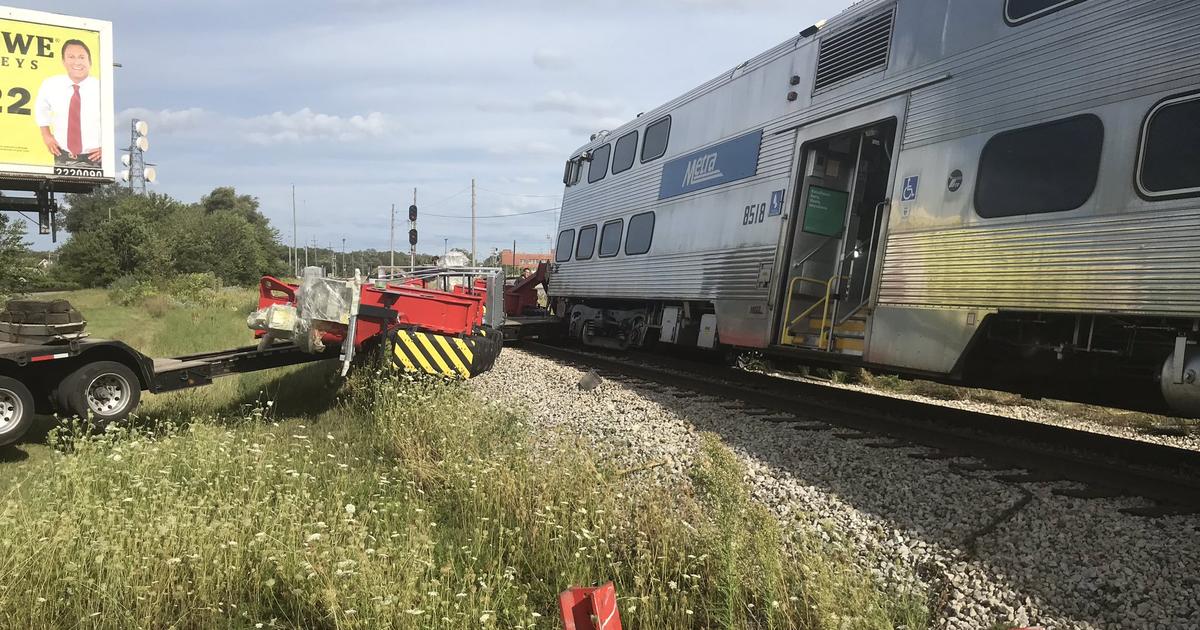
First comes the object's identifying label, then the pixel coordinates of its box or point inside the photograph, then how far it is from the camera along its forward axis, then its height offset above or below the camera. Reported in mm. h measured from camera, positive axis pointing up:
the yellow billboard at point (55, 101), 19391 +2940
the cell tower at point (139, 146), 31953 +3283
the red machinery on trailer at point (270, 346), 6586 -1299
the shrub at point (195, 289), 30188 -3506
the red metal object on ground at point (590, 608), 2443 -1249
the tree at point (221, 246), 50812 -2191
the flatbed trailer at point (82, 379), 6270 -1704
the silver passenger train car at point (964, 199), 4578 +896
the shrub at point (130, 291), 28488 -3611
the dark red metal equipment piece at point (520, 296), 16984 -1055
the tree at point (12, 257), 19359 -1689
